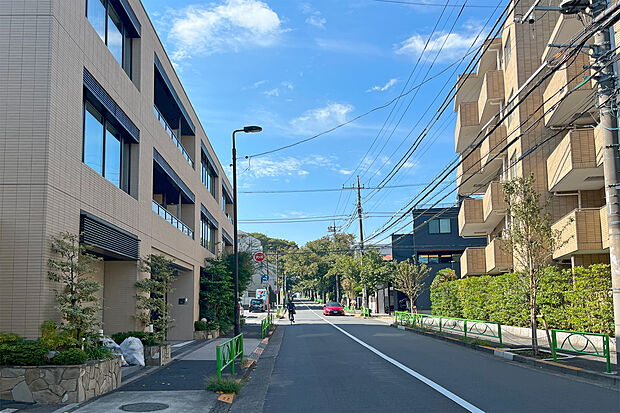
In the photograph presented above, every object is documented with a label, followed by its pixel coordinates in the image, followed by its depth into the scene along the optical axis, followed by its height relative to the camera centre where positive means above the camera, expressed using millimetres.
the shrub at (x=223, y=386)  11297 -2157
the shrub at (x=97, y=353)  11222 -1475
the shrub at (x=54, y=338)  10242 -1061
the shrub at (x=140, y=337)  15430 -1593
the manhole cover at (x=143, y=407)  9500 -2181
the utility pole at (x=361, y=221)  53750 +5195
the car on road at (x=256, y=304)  70500 -3315
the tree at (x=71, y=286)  10820 -130
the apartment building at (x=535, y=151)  19141 +5479
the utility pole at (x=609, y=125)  12914 +3425
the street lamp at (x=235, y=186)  19156 +3182
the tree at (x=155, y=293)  16609 -430
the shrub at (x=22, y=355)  9930 -1310
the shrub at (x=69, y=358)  10094 -1386
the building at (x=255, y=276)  60284 +392
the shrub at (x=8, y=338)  10195 -1046
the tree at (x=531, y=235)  16250 +1139
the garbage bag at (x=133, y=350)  14859 -1874
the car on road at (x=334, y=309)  57969 -3328
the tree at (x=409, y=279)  39469 -232
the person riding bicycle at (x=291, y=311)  43906 -2627
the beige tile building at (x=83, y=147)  10781 +3168
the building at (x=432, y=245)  54375 +2909
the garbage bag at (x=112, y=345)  14094 -1652
